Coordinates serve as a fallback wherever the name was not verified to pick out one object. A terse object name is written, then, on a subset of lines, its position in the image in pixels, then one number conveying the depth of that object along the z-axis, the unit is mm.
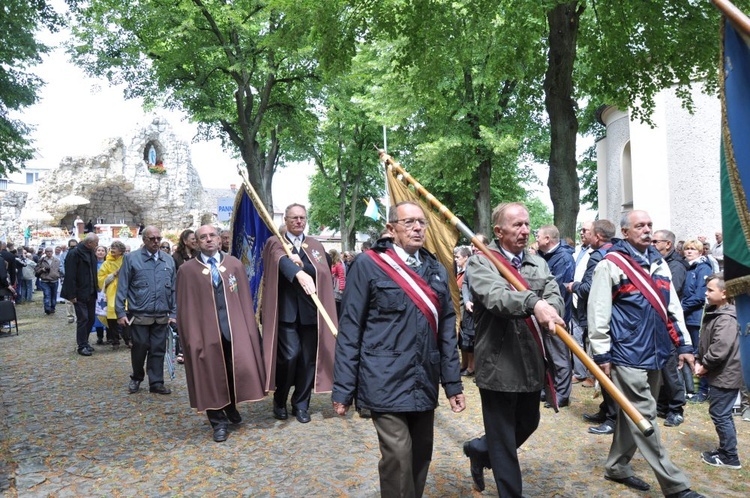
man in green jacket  3881
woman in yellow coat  11203
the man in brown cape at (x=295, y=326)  6754
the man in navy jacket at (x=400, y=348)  3668
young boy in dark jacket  5230
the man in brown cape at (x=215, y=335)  6238
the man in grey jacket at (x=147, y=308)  8297
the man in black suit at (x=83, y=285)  11367
